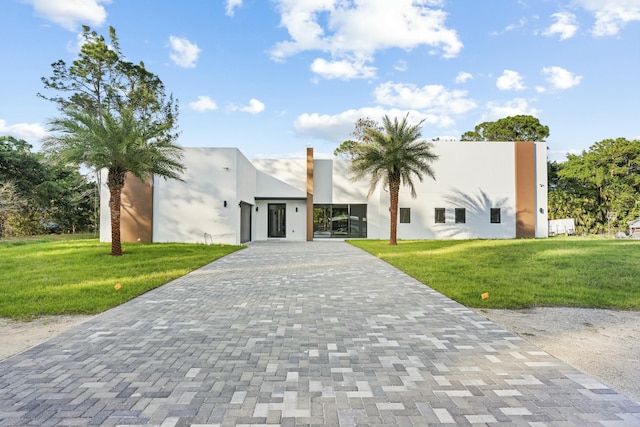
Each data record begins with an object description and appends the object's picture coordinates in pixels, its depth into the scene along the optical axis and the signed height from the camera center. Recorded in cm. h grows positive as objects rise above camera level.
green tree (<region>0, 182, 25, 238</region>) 2345 +133
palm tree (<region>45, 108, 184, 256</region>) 1252 +273
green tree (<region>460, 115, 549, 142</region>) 4625 +1198
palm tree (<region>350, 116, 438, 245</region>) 1975 +368
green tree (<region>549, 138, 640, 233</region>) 3441 +346
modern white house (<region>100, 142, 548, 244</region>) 2594 +159
